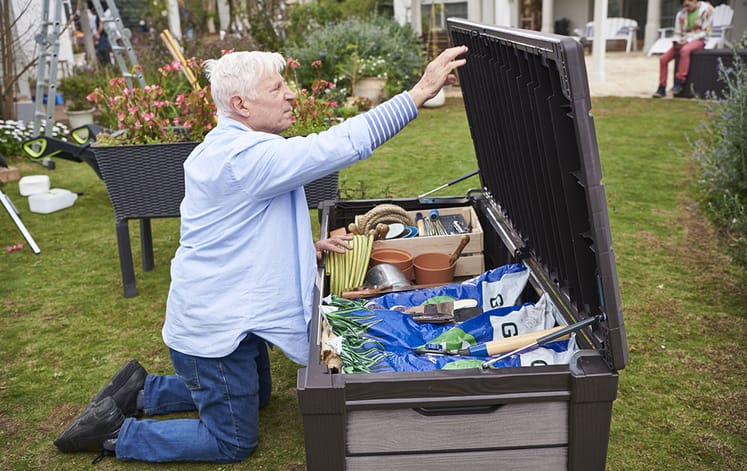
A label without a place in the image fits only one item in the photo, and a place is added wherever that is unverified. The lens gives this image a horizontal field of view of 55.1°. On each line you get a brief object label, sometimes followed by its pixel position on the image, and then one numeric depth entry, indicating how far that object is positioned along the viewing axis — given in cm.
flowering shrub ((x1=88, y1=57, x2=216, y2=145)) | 421
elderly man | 215
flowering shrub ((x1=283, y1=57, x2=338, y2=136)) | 449
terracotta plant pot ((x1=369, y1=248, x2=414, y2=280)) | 317
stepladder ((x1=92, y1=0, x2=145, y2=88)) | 657
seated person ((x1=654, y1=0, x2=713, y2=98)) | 1095
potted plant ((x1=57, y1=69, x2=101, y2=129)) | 1003
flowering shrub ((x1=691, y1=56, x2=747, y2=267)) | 512
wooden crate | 329
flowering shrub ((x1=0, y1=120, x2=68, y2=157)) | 864
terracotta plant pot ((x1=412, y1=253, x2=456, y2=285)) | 319
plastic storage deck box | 165
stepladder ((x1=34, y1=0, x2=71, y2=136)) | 717
